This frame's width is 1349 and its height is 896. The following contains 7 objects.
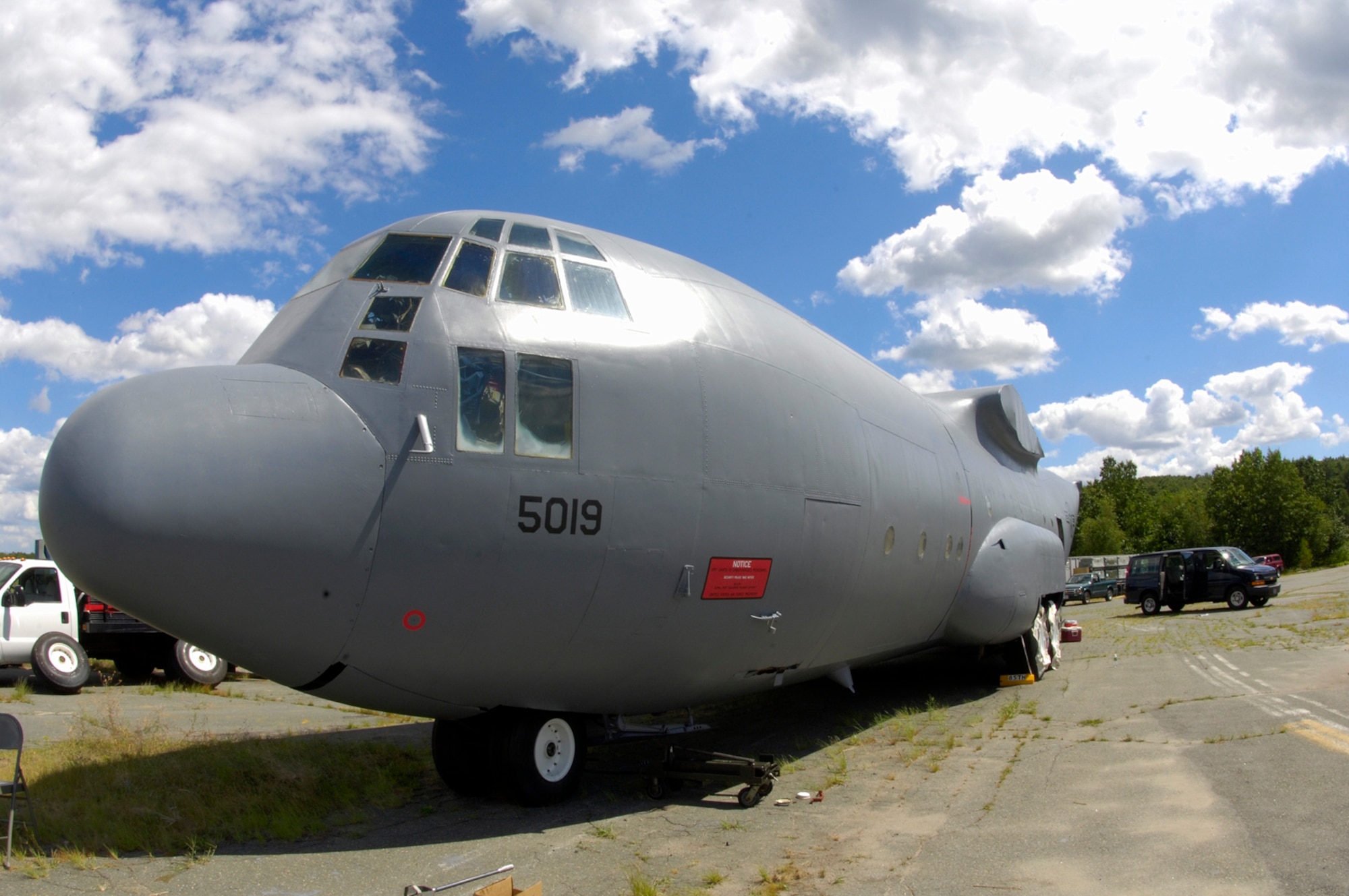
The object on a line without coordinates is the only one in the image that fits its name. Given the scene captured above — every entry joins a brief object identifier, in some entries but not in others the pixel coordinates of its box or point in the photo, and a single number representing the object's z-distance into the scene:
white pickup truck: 15.52
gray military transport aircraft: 5.30
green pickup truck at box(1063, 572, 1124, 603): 51.00
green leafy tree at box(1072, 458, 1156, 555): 89.69
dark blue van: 30.25
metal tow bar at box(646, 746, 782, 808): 7.29
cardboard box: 4.70
